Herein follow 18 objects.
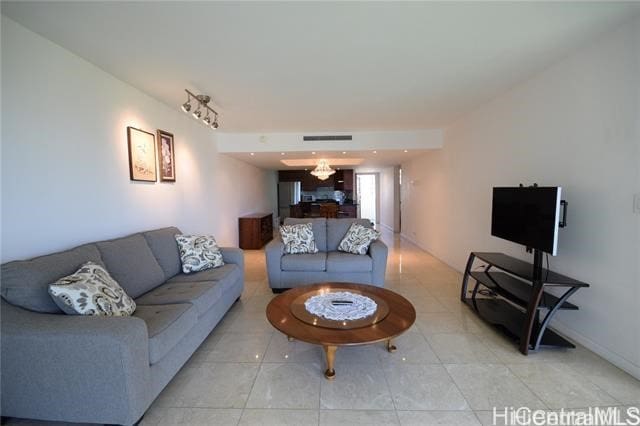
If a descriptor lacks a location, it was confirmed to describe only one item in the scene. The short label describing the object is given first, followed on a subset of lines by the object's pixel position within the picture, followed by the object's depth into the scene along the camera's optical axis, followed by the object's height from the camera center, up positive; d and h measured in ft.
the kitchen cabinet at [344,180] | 32.40 +1.81
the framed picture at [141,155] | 9.63 +1.54
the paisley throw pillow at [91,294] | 5.26 -1.99
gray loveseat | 11.18 -2.96
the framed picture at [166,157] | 11.29 +1.66
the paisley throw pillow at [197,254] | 9.64 -2.09
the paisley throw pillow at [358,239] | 11.91 -1.98
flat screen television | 7.16 -0.65
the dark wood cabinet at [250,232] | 20.36 -2.73
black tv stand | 7.06 -2.95
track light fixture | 10.22 +3.71
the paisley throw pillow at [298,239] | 12.08 -1.97
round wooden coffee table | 5.82 -3.01
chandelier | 20.38 +1.88
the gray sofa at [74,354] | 4.63 -2.81
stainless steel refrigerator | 34.12 +0.03
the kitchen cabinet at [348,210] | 30.07 -1.67
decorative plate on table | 6.48 -2.97
